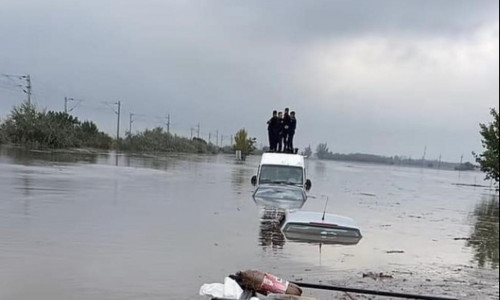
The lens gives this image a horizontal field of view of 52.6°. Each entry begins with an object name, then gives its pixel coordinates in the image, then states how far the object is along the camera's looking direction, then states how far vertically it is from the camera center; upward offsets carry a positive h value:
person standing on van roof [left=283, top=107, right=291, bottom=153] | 16.48 +0.89
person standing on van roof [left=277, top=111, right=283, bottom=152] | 16.50 +0.72
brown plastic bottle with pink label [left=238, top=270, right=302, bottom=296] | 3.59 -0.93
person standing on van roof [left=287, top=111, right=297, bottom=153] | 16.52 +0.83
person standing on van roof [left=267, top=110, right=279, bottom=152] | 16.55 +0.81
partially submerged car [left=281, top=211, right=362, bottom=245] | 10.14 -1.52
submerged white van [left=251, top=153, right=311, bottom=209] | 14.81 -0.74
